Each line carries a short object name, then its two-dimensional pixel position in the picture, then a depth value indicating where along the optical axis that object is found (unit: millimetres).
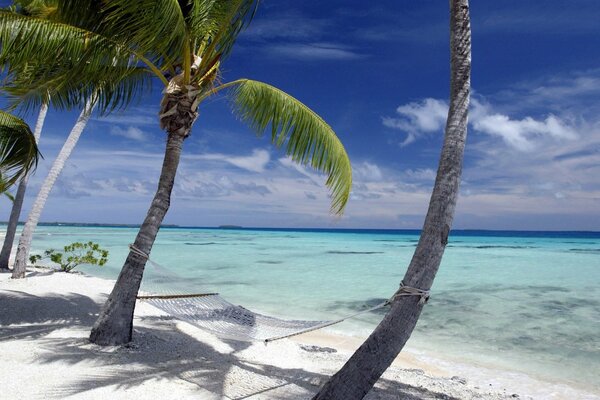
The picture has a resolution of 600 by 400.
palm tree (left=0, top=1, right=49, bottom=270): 7215
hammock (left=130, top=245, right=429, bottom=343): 3477
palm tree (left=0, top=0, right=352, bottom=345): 3307
